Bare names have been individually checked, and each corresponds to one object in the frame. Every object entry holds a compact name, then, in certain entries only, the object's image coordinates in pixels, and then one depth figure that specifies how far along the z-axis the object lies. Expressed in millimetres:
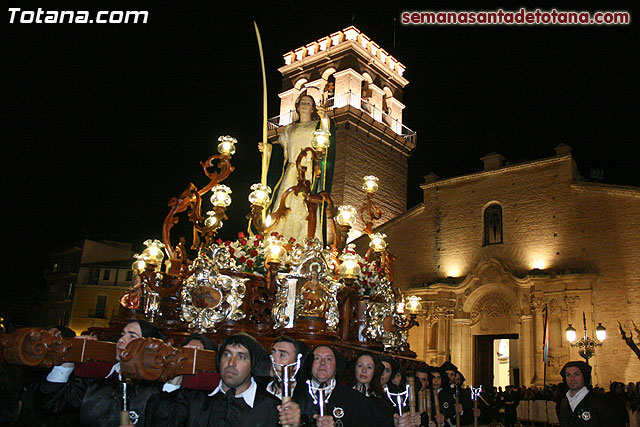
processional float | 7969
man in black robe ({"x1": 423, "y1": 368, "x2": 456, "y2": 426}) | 8055
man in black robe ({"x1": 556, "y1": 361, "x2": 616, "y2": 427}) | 6027
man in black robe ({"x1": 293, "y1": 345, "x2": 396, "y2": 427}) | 4262
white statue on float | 11141
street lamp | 16453
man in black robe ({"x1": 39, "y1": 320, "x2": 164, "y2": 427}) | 3744
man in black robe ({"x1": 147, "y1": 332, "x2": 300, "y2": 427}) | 3469
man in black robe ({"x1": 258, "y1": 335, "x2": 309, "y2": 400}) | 3920
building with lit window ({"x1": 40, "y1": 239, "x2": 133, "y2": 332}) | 40812
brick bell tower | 28797
